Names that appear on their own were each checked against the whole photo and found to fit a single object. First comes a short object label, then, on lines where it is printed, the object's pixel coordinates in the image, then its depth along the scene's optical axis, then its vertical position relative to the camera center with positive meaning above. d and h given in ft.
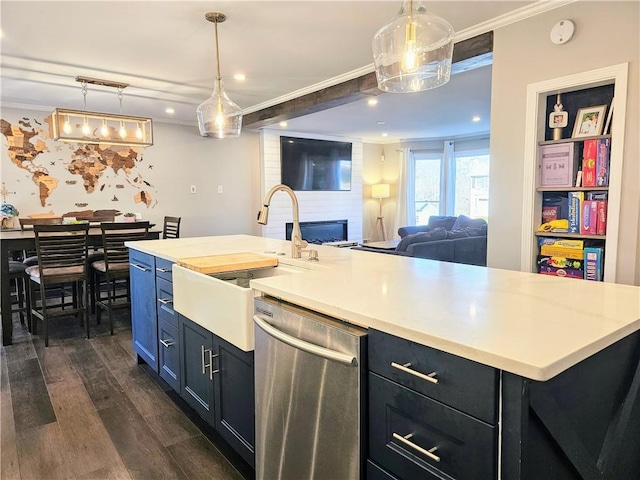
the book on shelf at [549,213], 9.86 -0.21
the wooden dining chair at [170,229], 17.26 -1.08
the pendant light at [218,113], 9.70 +2.12
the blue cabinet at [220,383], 5.83 -2.77
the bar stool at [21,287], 12.20 -2.67
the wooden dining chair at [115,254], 12.53 -1.51
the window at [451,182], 26.27 +1.47
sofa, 14.62 -1.53
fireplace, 26.25 -1.71
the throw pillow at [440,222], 25.21 -1.09
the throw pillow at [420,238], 14.97 -1.25
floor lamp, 29.43 +0.93
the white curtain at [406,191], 28.91 +0.91
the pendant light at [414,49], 5.80 +2.26
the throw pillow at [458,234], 16.26 -1.17
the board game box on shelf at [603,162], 8.81 +0.89
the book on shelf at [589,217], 9.10 -0.30
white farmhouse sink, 5.57 -1.45
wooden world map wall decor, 16.94 +1.76
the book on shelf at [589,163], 9.02 +0.88
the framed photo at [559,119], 9.39 +1.90
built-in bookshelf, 8.80 +0.36
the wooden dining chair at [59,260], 11.41 -1.54
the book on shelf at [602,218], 8.90 -0.31
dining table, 11.37 -1.72
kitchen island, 2.93 -1.10
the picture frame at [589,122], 8.97 +1.78
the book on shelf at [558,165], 9.30 +0.88
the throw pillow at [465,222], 22.54 -1.01
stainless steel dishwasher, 4.04 -2.04
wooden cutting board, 6.86 -0.99
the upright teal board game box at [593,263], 8.98 -1.28
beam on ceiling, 10.28 +3.71
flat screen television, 24.41 +2.49
